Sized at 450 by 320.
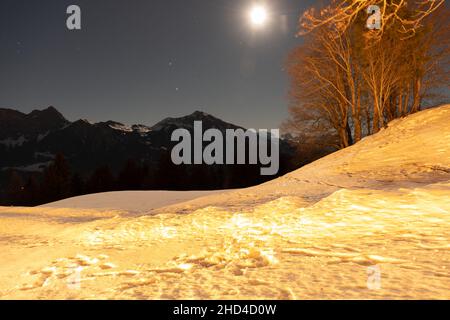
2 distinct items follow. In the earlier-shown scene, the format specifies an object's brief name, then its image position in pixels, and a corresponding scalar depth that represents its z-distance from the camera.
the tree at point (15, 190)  56.69
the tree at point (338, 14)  6.72
